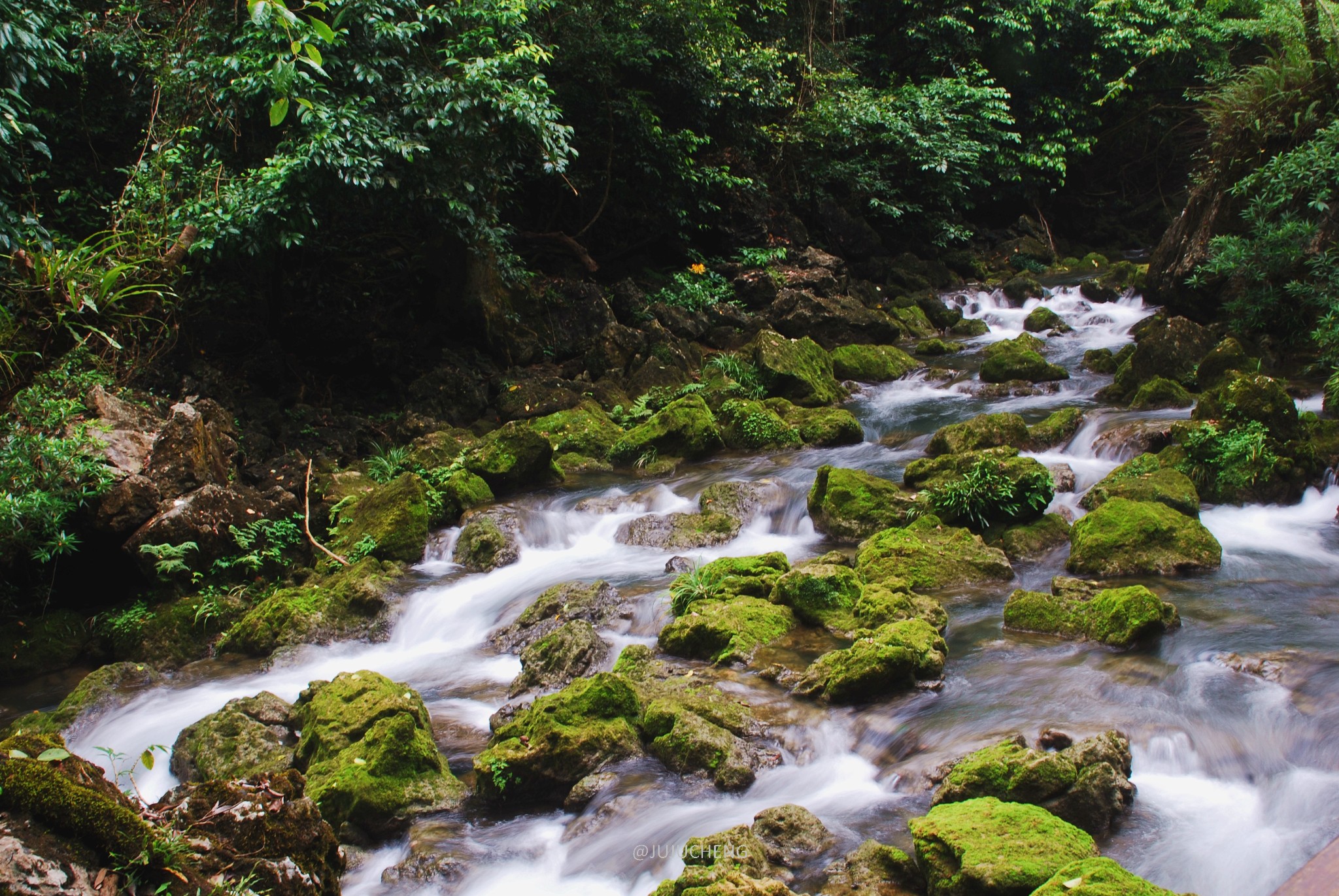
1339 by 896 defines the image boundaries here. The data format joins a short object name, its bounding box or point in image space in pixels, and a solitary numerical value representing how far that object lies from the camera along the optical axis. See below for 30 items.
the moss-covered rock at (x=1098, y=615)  5.41
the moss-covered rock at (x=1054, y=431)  9.67
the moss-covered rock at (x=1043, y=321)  16.55
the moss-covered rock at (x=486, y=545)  8.30
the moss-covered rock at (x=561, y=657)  5.68
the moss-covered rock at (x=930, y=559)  6.79
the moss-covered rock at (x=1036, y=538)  7.27
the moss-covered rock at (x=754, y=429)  11.16
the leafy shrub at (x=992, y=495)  7.61
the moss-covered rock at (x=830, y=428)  11.19
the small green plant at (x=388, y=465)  10.22
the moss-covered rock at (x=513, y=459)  9.91
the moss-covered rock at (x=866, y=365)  14.19
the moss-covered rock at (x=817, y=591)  6.21
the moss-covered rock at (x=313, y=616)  6.90
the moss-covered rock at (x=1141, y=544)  6.63
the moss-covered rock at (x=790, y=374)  12.65
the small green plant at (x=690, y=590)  6.55
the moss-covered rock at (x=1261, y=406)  8.01
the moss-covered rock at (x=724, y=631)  5.79
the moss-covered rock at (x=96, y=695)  5.82
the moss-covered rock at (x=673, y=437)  10.91
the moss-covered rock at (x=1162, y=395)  10.48
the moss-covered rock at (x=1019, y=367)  12.88
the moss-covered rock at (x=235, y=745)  4.91
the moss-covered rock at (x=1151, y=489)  7.40
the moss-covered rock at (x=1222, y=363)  10.15
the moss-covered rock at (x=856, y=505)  8.00
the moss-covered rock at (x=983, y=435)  9.24
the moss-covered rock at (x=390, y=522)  8.34
